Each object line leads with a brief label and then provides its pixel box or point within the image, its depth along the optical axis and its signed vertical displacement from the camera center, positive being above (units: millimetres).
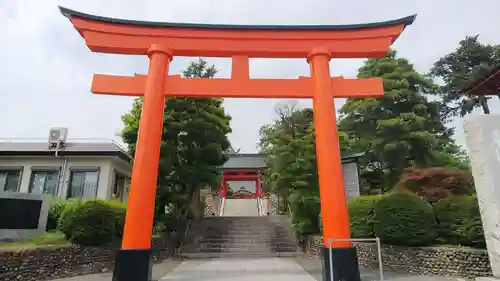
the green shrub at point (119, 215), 8749 +102
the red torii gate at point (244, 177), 24281 +3258
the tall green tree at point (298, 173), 11969 +1722
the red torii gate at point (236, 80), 6375 +3269
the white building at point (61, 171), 14461 +2263
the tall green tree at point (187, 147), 12320 +2977
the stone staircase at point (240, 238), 13125 -939
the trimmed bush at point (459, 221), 6570 -134
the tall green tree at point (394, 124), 12430 +3983
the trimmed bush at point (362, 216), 8625 +4
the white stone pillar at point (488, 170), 4562 +685
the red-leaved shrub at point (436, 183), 8352 +901
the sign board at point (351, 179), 12078 +1475
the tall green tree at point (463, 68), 17438 +8680
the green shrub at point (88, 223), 7738 -105
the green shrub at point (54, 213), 9836 +201
